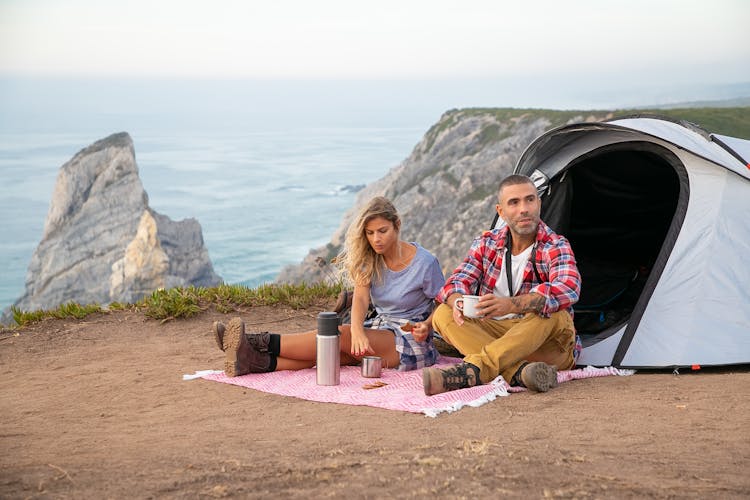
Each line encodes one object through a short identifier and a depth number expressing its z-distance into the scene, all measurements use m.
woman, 5.84
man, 5.19
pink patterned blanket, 4.96
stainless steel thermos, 5.62
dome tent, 5.90
